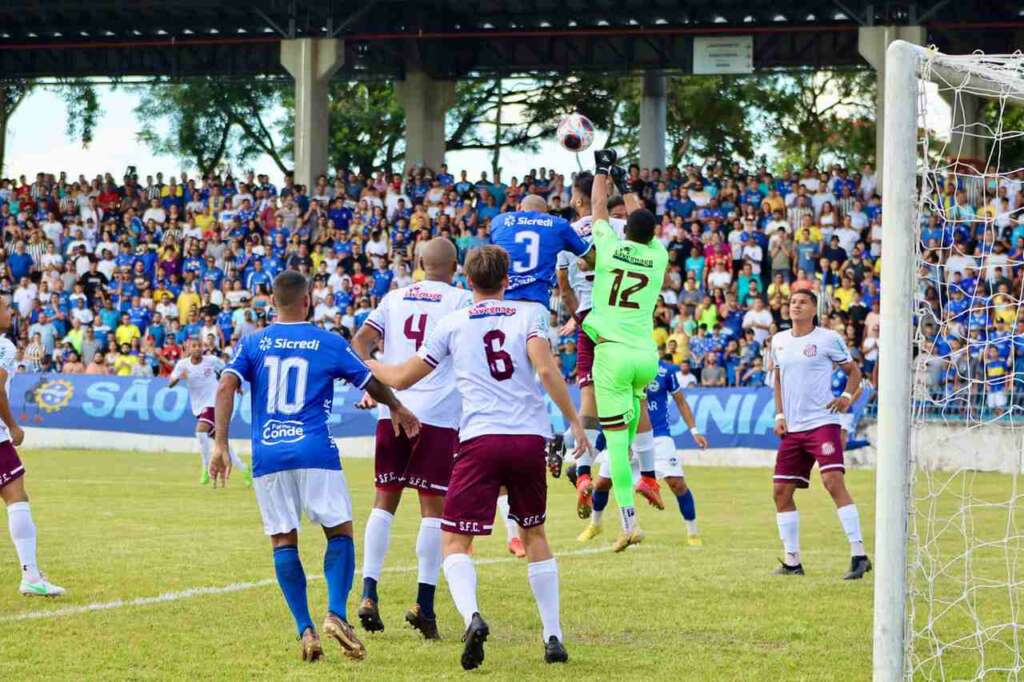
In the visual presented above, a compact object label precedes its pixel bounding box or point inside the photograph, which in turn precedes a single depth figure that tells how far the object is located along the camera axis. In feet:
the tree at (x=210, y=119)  200.44
